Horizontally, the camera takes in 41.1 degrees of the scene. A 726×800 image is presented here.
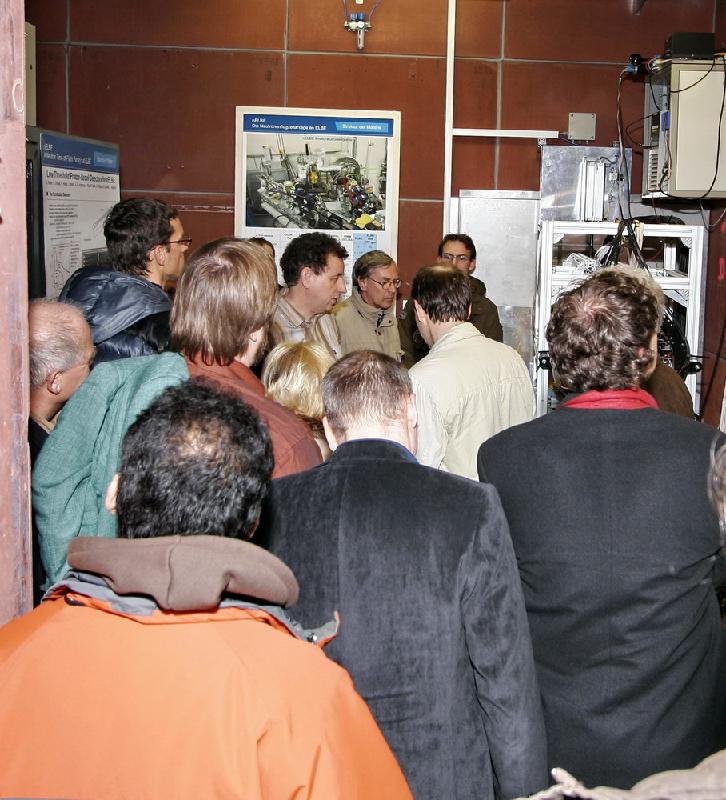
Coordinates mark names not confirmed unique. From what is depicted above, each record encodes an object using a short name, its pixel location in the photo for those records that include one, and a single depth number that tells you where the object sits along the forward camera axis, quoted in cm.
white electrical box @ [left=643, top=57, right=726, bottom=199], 551
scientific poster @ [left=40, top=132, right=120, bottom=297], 435
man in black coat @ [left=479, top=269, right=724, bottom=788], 178
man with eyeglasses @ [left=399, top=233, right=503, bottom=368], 591
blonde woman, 260
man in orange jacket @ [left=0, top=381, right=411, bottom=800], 102
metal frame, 495
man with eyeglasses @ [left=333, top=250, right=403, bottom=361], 512
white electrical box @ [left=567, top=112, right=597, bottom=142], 650
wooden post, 154
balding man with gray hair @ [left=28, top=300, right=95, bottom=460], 236
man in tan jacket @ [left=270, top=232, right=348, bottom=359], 402
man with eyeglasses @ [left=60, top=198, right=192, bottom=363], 290
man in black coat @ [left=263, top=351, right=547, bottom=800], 164
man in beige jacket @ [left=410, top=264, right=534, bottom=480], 297
